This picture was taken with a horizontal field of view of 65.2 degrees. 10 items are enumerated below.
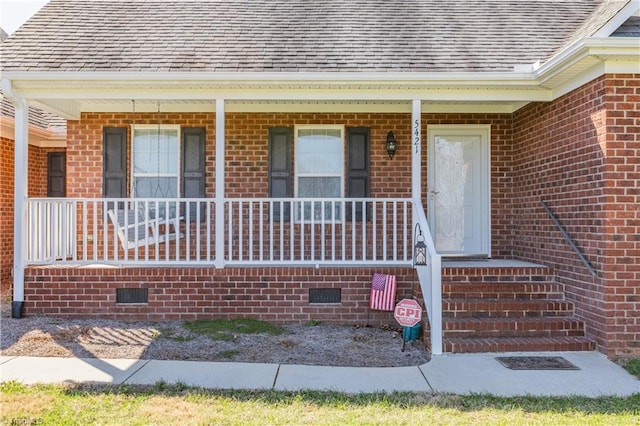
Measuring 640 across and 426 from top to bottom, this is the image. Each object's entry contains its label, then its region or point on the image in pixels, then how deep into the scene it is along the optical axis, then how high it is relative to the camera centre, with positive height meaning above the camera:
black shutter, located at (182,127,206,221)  8.51 +0.87
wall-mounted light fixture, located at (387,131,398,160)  8.37 +1.20
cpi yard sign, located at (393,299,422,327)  5.90 -1.14
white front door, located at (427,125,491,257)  8.59 +0.51
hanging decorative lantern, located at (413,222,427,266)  6.12 -0.46
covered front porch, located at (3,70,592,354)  8.34 +0.83
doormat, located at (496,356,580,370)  5.28 -1.59
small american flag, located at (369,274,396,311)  6.88 -1.07
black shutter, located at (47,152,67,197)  10.58 +0.92
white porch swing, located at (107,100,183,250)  7.38 -0.07
